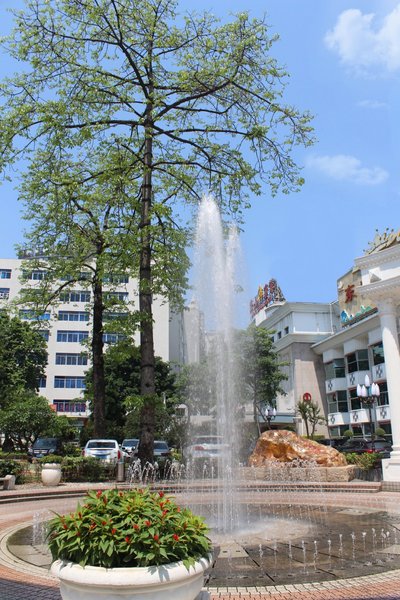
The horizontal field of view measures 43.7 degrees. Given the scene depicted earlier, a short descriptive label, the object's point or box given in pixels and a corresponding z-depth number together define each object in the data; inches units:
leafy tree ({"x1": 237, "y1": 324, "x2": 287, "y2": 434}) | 1504.7
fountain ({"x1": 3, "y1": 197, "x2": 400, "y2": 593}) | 236.4
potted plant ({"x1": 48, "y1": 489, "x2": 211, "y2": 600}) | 128.3
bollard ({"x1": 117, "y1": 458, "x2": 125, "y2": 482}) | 692.1
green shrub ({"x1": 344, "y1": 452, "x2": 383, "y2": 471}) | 706.0
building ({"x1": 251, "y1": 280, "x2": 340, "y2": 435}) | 1775.3
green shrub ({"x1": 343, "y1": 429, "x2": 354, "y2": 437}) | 1508.4
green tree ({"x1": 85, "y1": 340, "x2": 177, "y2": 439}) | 1501.0
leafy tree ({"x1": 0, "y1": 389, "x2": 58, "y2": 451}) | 1162.6
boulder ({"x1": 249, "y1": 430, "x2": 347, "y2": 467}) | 760.3
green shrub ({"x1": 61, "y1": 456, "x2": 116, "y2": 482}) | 722.2
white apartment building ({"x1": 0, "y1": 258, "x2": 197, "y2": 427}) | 2217.4
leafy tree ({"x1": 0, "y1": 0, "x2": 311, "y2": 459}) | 625.0
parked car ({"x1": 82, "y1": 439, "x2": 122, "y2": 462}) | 848.3
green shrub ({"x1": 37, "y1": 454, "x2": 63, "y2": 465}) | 733.3
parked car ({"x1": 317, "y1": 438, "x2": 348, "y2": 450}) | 1473.4
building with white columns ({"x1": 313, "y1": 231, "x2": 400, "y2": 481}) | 1443.2
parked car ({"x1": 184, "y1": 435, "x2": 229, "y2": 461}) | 850.8
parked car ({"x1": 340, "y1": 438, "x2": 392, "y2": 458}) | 1027.3
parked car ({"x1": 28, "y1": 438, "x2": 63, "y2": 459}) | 1065.5
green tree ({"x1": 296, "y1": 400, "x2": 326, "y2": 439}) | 1585.9
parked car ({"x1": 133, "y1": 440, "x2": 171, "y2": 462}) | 995.4
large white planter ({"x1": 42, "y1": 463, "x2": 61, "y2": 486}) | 653.3
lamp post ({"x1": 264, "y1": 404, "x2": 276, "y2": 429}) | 1281.0
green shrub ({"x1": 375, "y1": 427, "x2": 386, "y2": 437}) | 1320.1
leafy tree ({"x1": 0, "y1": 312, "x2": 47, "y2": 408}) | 1466.5
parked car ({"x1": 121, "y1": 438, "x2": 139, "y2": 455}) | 1225.4
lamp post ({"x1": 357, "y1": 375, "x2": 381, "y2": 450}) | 861.8
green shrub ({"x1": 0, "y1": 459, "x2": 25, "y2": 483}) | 679.7
